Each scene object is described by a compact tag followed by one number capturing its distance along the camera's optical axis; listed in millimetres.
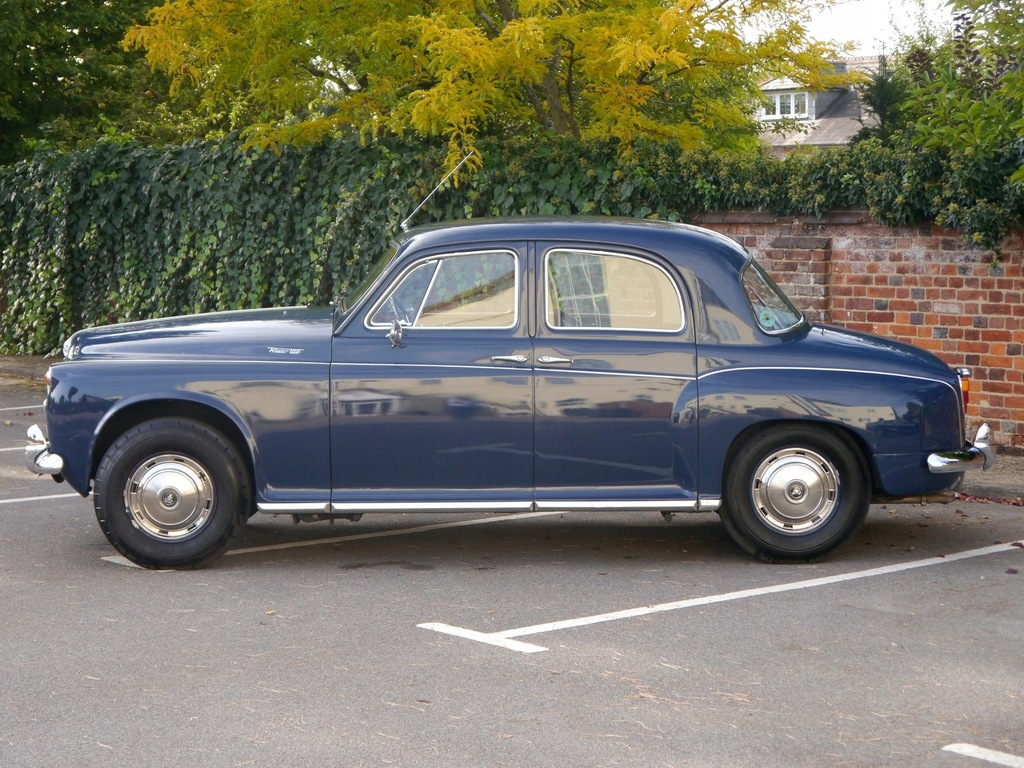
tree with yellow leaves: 12406
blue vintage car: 7367
